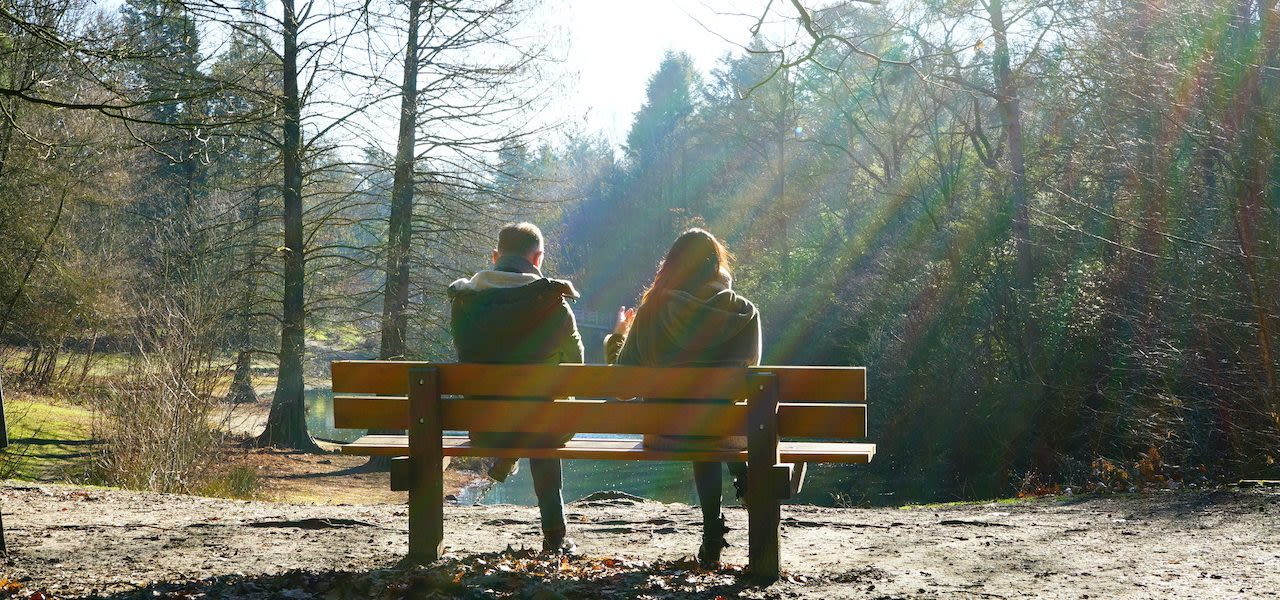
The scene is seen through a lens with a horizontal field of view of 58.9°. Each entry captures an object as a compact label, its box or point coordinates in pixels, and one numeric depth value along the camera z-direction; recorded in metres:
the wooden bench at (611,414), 4.96
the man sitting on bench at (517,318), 5.44
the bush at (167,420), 11.86
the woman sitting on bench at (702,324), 5.32
